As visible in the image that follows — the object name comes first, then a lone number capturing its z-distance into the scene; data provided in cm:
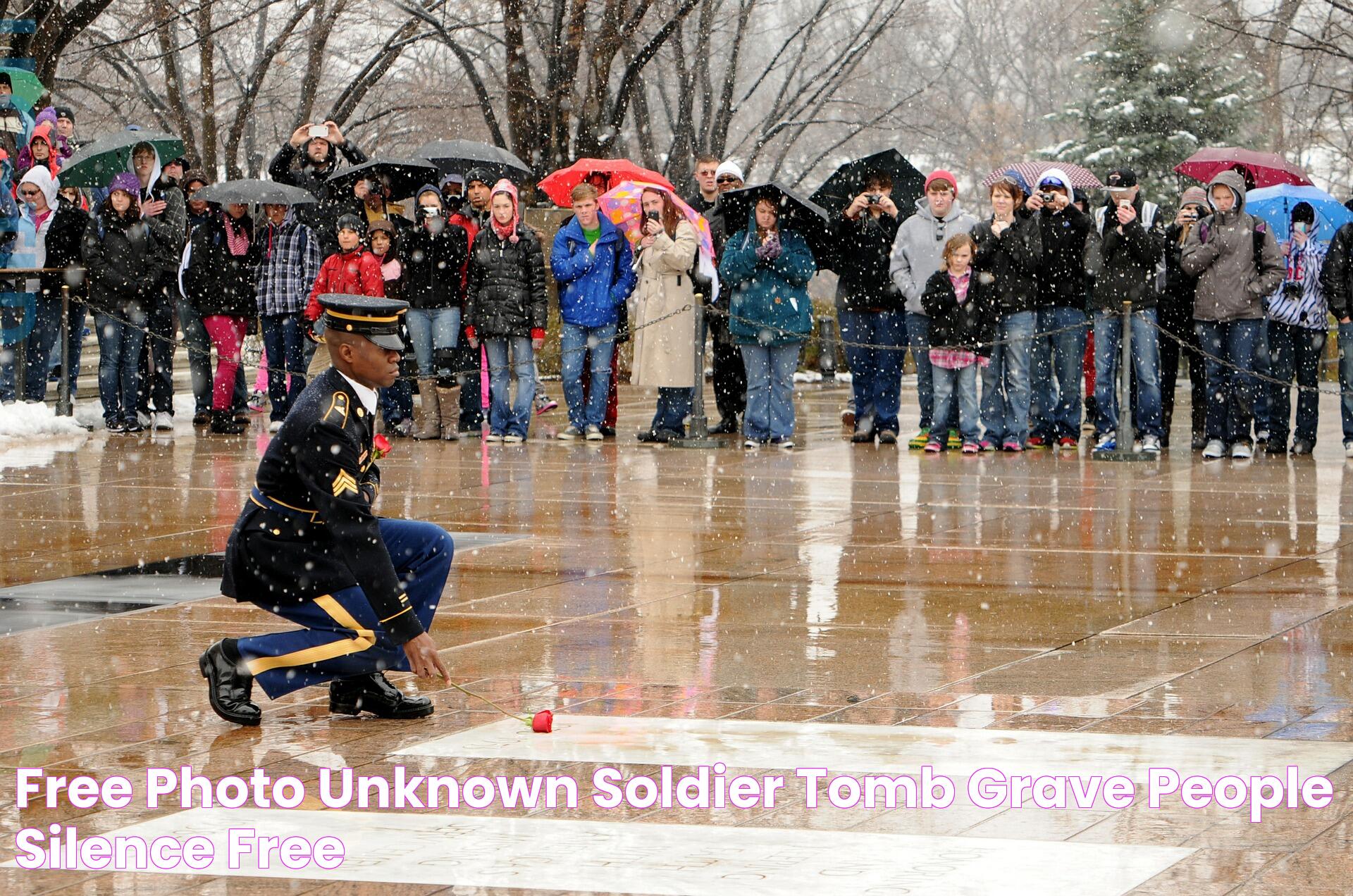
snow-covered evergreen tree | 3519
